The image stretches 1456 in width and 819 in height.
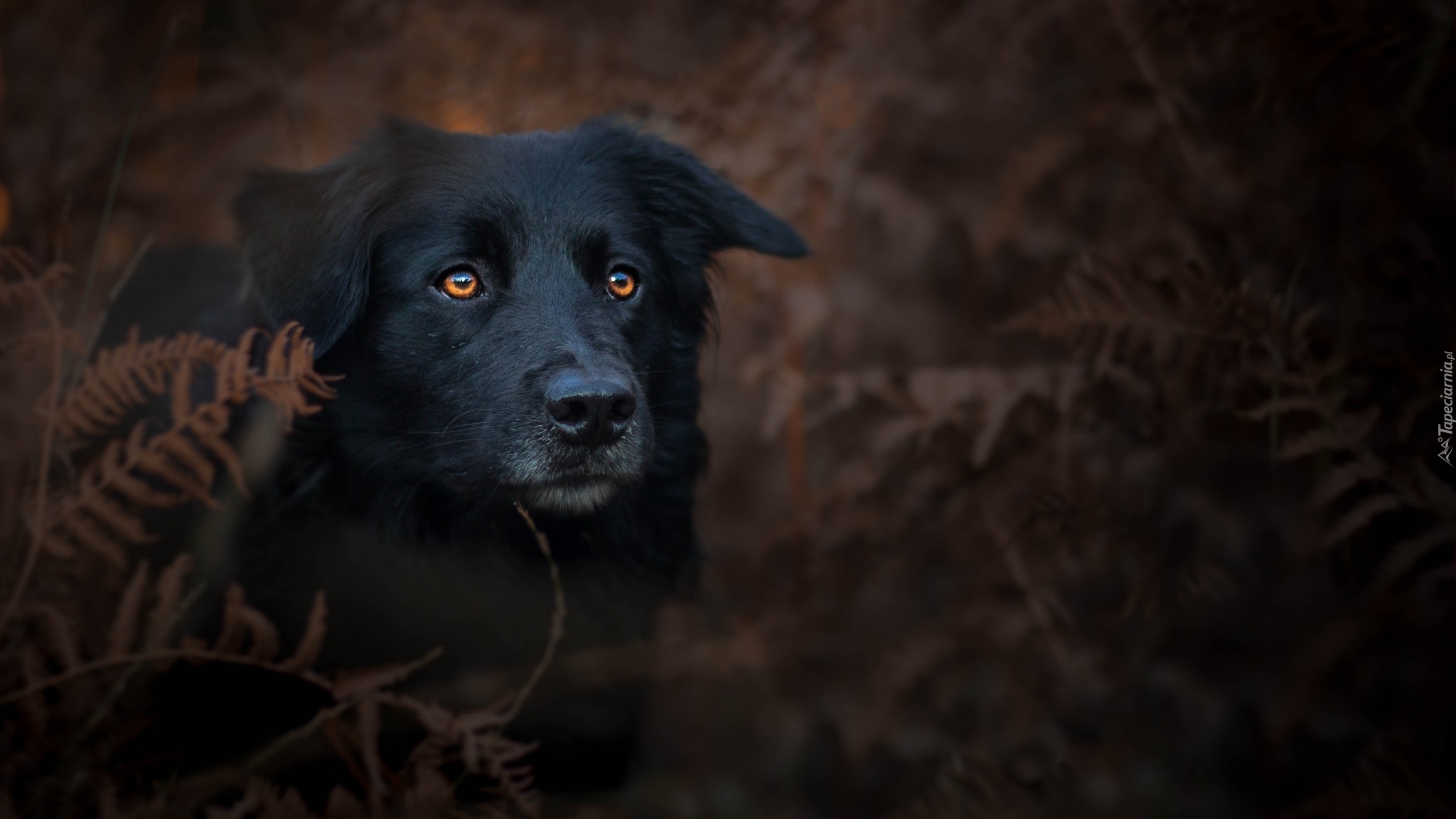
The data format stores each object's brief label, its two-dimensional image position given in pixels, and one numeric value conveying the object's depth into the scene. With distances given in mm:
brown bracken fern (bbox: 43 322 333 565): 2068
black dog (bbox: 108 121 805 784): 2174
